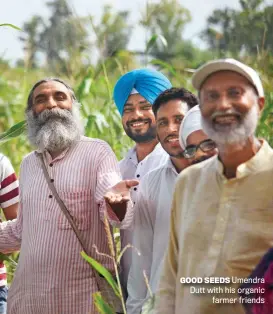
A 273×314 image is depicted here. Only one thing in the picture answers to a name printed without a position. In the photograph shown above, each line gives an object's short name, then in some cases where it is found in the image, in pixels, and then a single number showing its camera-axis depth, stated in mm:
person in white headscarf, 3326
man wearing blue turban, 4188
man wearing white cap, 2758
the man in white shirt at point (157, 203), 3641
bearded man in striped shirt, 4020
